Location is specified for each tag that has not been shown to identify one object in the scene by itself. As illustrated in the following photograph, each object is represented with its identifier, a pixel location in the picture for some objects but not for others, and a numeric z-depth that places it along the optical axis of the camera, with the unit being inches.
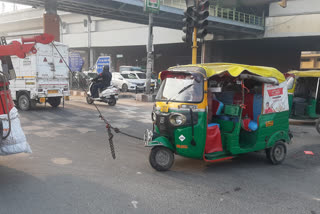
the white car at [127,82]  900.6
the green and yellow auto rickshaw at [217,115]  200.4
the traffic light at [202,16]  375.9
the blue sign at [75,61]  815.7
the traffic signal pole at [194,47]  394.4
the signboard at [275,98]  226.4
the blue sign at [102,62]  708.0
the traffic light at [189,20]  382.0
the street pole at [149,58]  692.7
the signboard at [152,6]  616.5
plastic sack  174.7
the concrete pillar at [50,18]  788.6
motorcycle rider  575.8
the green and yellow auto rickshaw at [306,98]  388.5
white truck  469.1
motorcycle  566.9
